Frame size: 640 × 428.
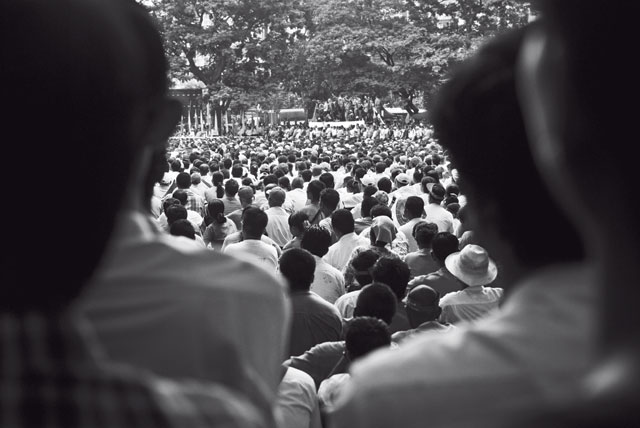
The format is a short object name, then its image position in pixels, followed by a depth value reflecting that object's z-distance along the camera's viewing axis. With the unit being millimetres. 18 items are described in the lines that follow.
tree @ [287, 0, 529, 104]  38562
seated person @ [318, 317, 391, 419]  3168
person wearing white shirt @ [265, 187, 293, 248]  8180
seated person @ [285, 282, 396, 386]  3631
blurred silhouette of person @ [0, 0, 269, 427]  882
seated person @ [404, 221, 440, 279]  5898
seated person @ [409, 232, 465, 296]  5062
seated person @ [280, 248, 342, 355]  4117
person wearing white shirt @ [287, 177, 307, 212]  9922
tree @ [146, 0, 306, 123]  43469
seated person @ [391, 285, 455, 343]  3887
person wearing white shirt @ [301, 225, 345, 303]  5430
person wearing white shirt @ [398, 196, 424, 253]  7309
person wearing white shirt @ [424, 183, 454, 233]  8094
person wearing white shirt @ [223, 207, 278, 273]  6016
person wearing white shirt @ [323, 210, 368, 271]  6562
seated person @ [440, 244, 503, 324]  4461
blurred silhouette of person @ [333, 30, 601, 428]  1157
